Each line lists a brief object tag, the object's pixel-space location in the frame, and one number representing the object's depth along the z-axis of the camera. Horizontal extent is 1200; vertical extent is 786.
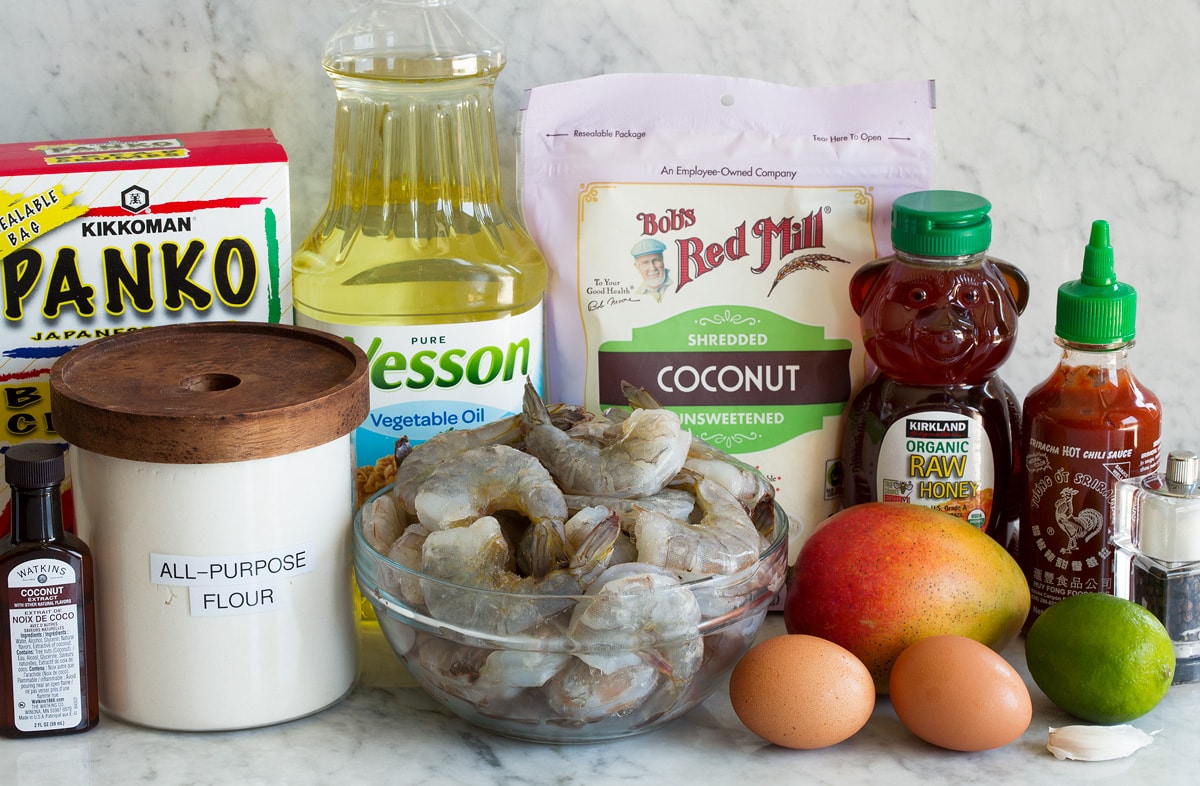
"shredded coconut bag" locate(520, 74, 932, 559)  1.24
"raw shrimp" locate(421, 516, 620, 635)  1.07
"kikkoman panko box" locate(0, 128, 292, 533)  1.16
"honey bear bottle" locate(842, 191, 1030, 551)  1.21
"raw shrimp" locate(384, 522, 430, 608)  1.10
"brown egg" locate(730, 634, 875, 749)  1.09
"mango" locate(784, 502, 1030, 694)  1.13
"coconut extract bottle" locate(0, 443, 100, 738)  1.09
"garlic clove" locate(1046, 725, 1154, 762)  1.11
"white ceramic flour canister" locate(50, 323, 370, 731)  1.08
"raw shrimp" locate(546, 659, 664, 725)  1.08
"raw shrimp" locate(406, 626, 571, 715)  1.08
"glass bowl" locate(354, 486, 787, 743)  1.07
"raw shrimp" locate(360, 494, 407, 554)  1.13
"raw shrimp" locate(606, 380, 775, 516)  1.14
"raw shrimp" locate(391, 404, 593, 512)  1.13
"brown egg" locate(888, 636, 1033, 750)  1.09
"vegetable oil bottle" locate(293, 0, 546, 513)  1.21
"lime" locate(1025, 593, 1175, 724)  1.11
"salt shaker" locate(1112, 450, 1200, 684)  1.15
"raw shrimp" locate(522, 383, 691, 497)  1.11
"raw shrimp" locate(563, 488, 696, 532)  1.10
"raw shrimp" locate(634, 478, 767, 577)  1.08
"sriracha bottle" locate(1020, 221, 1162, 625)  1.17
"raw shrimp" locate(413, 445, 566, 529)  1.09
